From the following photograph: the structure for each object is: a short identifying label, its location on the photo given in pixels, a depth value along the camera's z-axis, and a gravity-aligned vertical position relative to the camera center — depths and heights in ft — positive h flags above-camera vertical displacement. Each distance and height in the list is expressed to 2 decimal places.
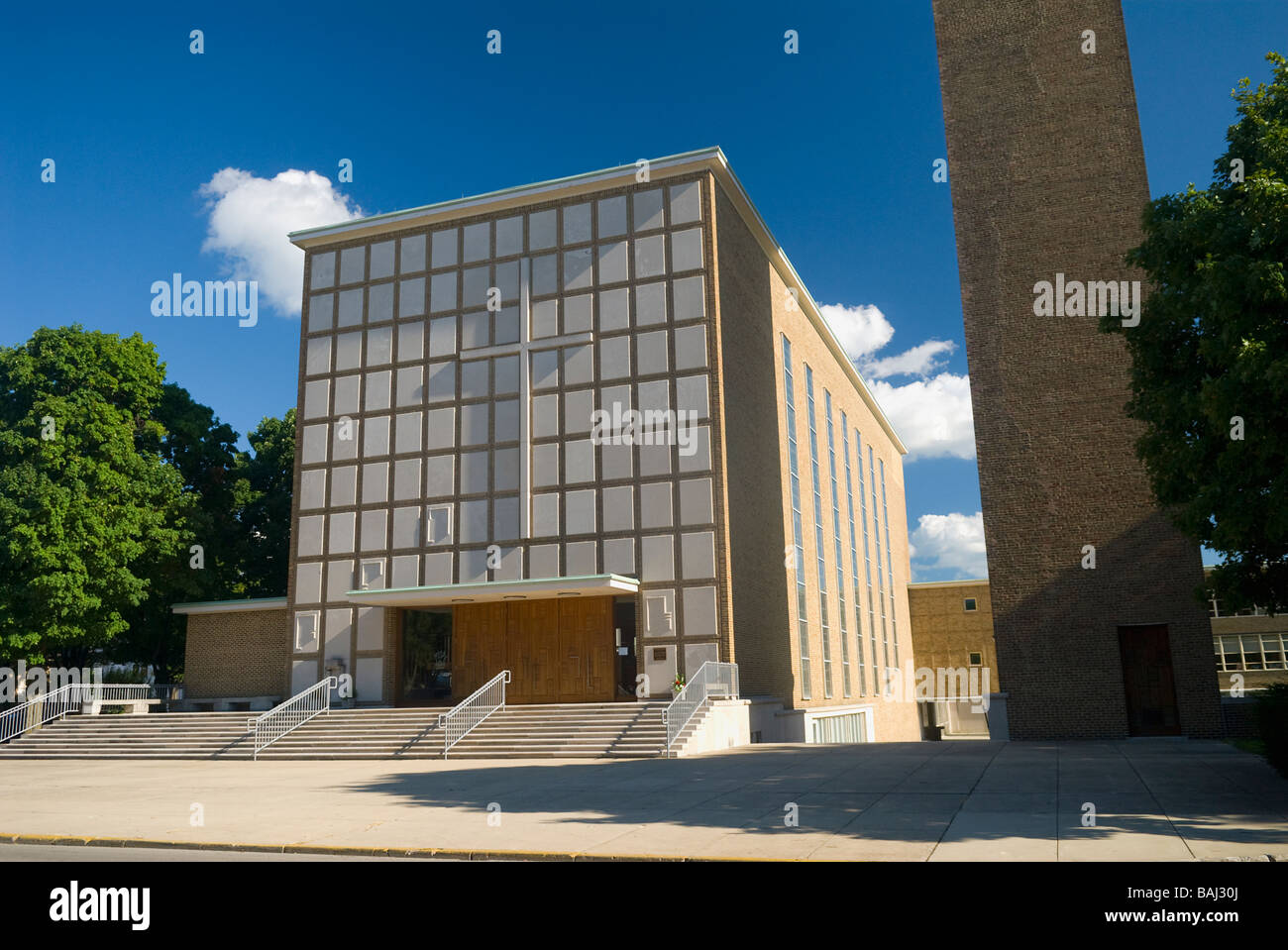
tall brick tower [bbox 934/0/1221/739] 74.59 +19.76
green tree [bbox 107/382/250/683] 116.06 +16.01
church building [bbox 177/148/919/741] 91.30 +18.85
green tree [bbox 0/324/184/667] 98.94 +18.75
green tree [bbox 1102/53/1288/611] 39.29 +12.32
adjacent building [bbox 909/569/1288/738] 177.37 -2.07
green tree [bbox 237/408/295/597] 131.54 +18.07
